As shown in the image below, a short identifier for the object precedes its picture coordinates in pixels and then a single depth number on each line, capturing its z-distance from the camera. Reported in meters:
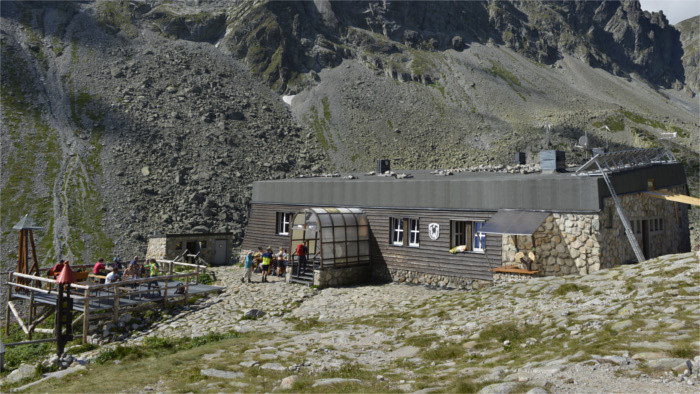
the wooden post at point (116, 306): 18.44
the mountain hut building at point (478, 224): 17.62
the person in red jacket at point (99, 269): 21.80
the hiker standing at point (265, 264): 23.38
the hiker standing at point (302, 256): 22.92
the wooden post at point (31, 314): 20.56
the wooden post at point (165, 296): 19.74
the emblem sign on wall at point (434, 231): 21.38
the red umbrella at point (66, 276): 16.89
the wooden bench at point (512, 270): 17.75
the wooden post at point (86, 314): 17.41
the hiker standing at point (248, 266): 22.73
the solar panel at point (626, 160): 18.62
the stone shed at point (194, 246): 30.00
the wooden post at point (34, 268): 21.10
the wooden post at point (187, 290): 20.27
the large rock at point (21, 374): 12.29
